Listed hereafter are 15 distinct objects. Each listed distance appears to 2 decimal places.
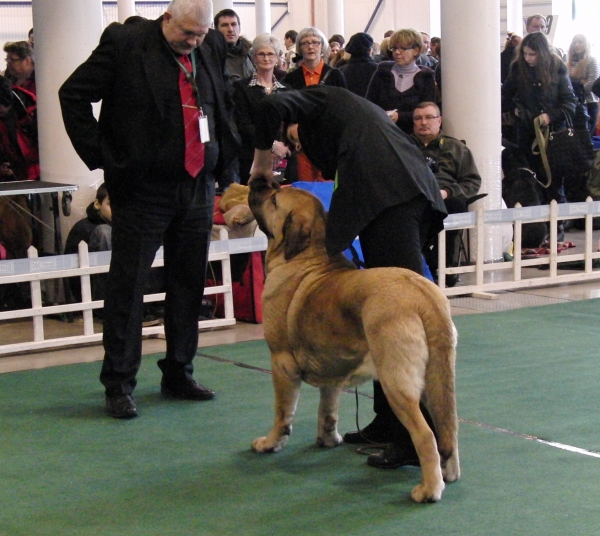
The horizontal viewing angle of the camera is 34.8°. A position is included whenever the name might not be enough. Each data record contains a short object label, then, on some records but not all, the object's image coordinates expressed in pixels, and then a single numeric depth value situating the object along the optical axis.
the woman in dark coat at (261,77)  6.87
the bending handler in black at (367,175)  3.30
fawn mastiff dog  3.02
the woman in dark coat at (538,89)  8.27
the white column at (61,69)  6.70
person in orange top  7.04
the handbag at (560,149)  8.39
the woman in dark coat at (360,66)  8.13
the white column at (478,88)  7.65
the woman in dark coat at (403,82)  7.48
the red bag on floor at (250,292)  6.27
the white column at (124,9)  16.06
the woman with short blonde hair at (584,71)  9.86
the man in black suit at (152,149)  4.07
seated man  6.98
